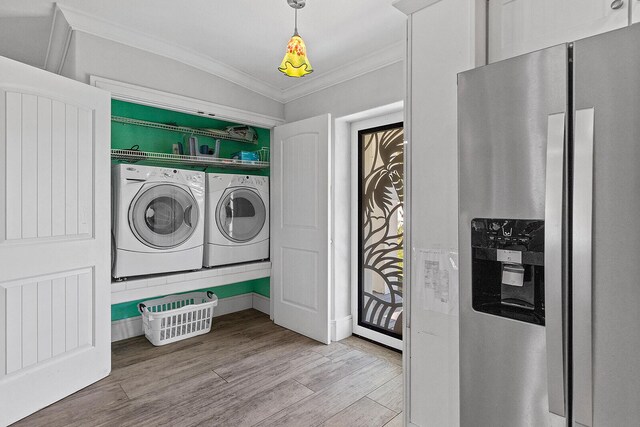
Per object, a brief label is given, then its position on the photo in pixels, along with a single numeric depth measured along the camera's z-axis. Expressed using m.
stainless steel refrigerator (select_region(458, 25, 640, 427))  0.93
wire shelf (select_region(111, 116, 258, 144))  2.95
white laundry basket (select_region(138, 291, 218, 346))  2.89
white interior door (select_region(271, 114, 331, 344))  2.96
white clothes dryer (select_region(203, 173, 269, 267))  3.12
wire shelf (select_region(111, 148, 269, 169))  2.67
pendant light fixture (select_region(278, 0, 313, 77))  1.82
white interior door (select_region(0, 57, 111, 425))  1.89
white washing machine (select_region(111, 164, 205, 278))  2.58
